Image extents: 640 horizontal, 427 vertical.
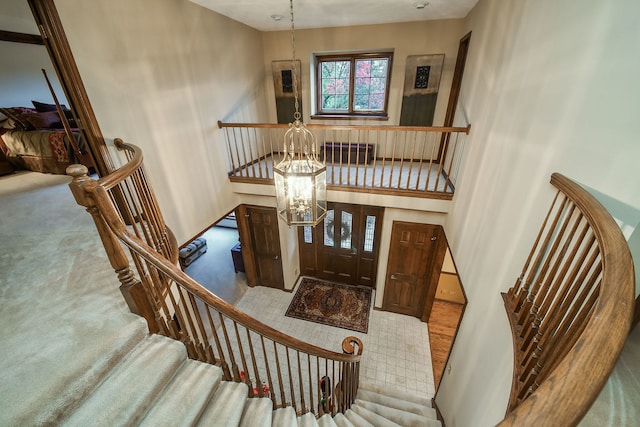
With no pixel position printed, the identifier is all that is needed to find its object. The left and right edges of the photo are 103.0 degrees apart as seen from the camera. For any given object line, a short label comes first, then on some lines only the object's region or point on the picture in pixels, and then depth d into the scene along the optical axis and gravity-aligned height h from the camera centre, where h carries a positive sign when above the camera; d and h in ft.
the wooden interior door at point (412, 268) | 13.82 -9.14
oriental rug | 15.64 -12.49
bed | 12.48 -2.04
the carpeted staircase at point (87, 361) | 3.90 -4.04
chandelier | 7.14 -2.41
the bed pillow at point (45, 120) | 13.25 -1.04
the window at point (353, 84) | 15.33 +0.66
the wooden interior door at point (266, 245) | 16.02 -9.13
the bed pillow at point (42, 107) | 14.84 -0.46
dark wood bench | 15.87 -3.28
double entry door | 15.80 -9.18
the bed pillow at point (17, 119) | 12.98 -0.95
